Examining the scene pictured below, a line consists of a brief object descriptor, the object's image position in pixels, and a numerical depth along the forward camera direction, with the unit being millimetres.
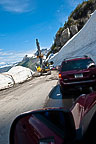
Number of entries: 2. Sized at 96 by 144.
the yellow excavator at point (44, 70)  18175
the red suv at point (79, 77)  5066
